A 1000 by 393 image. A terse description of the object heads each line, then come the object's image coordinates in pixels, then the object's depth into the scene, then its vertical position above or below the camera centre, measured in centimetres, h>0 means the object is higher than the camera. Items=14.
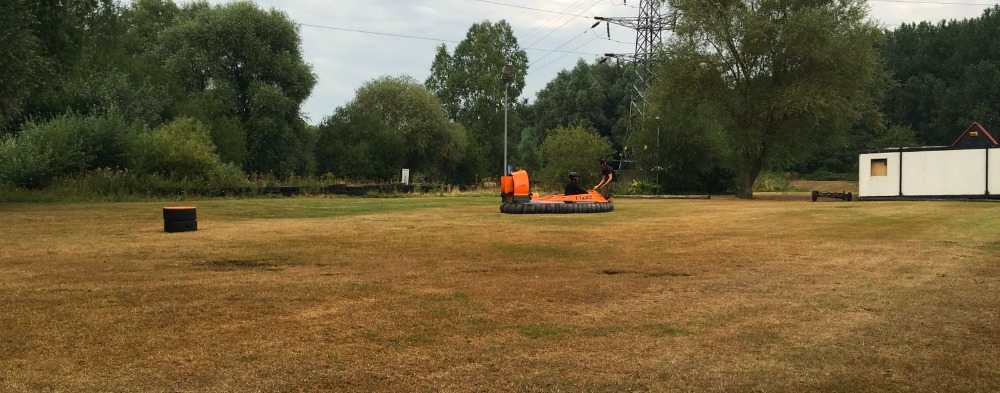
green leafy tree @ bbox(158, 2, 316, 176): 4347 +689
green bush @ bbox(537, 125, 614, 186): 3994 +155
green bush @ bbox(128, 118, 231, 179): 2892 +115
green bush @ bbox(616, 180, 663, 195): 3924 -34
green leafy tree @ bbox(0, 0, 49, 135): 1891 +338
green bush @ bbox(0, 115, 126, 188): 2562 +120
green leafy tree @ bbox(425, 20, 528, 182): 6806 +962
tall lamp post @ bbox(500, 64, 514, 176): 3459 +527
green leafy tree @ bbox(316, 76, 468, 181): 5169 +353
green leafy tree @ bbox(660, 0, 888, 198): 3234 +538
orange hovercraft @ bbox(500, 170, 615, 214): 1903 -52
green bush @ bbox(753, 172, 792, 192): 5309 -7
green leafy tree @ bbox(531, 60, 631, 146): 7941 +923
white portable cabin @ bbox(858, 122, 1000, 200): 2936 +49
